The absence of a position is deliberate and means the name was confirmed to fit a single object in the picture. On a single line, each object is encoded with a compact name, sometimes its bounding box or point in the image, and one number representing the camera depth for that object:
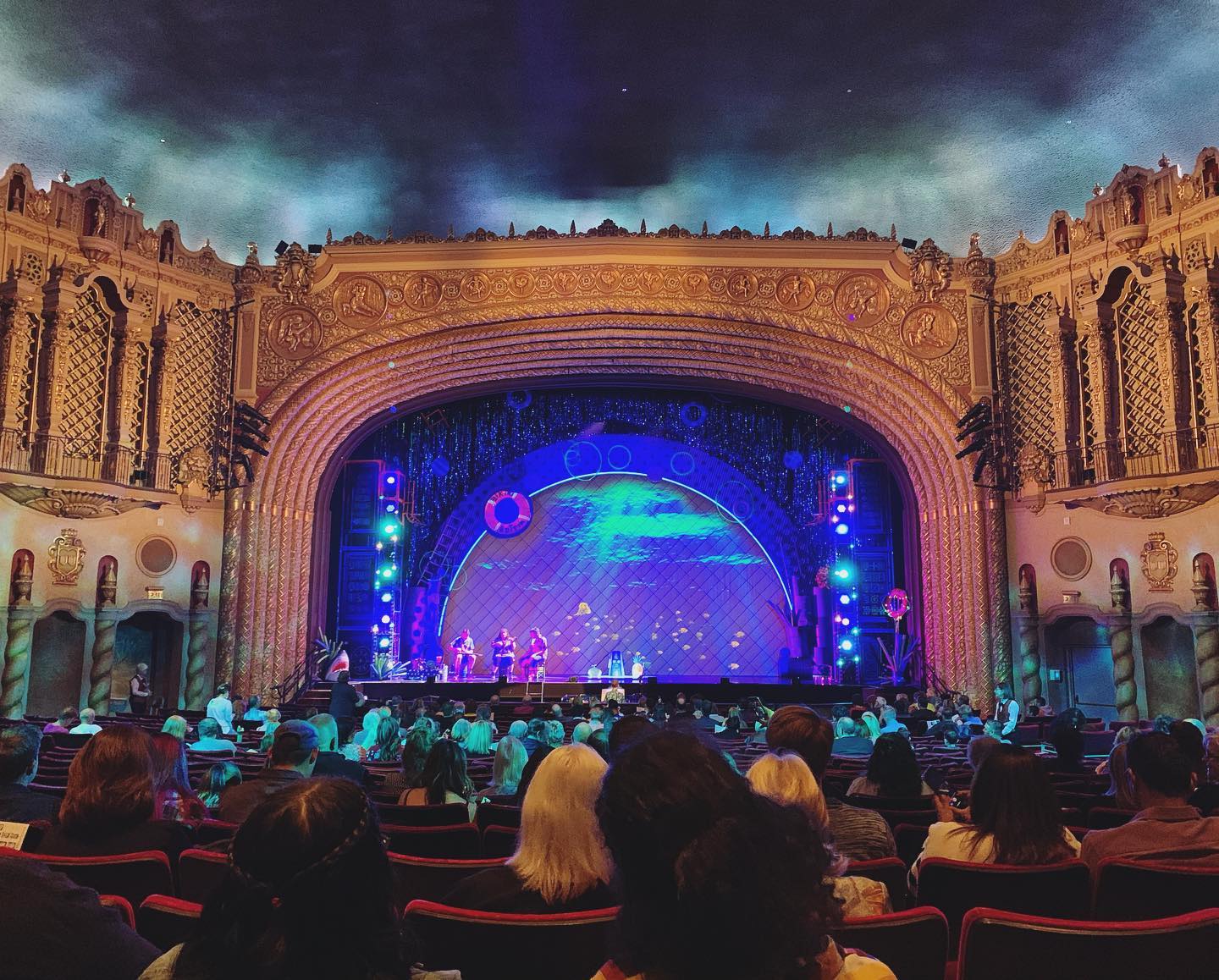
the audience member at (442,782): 5.31
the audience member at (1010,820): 3.31
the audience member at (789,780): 3.11
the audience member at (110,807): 3.39
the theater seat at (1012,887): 3.09
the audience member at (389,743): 9.77
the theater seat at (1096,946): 2.17
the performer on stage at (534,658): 21.62
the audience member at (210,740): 8.20
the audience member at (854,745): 8.62
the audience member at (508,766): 6.08
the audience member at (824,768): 3.74
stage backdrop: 22.80
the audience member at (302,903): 1.68
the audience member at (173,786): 3.90
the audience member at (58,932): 1.97
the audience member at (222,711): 14.45
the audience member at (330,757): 5.70
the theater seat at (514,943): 2.37
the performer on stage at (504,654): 21.89
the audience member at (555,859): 2.72
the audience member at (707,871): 1.43
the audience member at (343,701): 13.48
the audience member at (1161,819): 3.39
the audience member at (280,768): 4.66
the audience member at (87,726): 9.81
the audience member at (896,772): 4.97
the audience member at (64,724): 10.10
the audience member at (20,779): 4.12
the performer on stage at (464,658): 21.88
